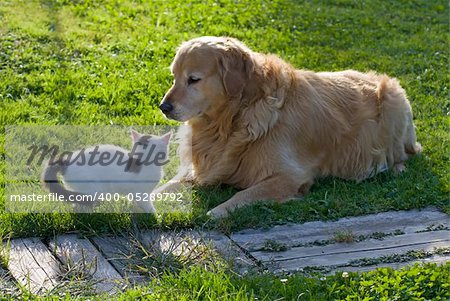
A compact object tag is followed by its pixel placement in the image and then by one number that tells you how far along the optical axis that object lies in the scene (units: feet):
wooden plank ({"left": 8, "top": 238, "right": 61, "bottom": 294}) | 29.73
